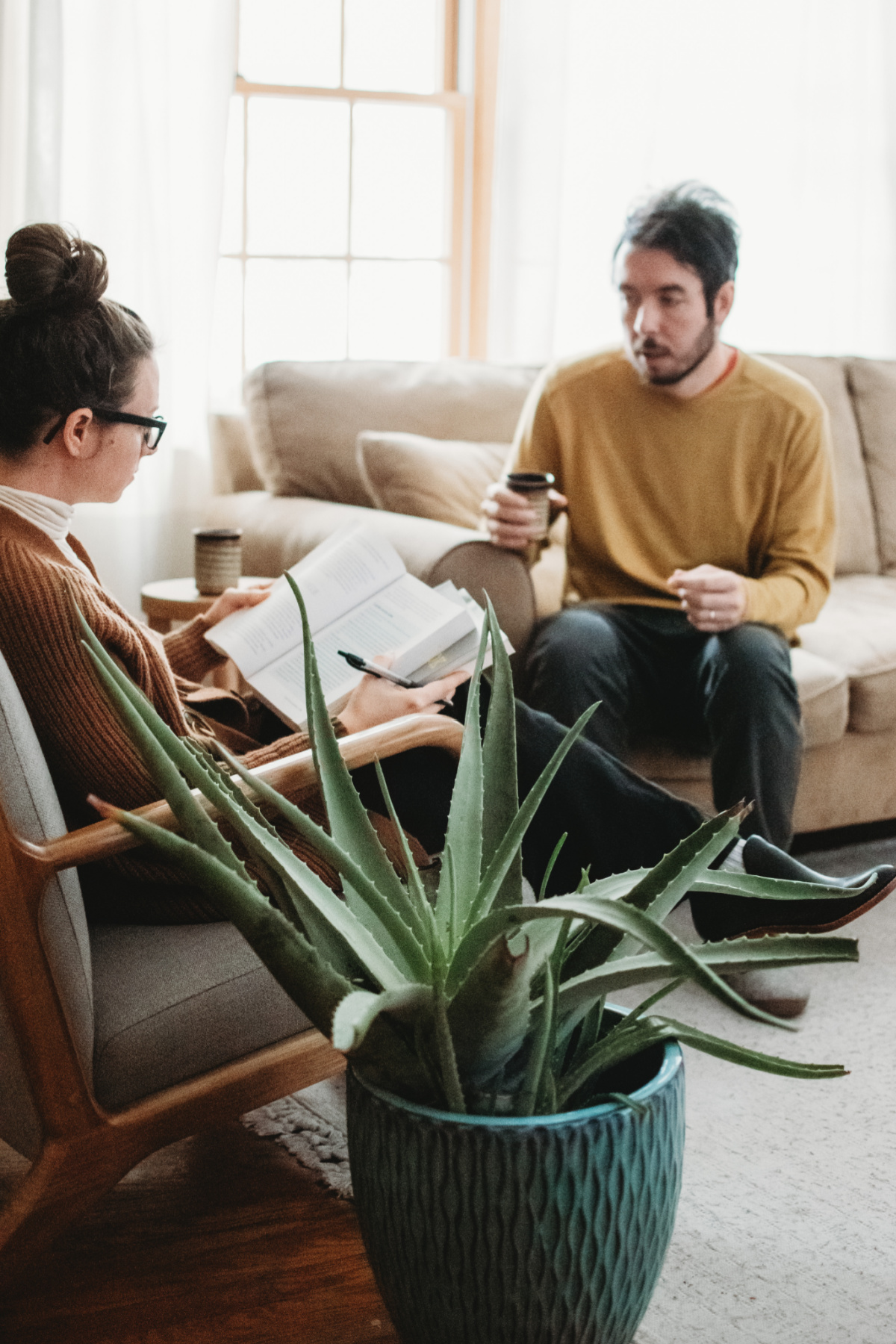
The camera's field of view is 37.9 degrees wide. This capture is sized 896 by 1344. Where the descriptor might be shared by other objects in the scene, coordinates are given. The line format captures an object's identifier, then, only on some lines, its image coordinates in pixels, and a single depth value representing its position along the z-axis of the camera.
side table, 2.39
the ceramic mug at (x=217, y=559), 2.36
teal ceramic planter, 1.00
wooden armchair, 1.17
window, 3.42
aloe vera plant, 0.99
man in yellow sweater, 2.18
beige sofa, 2.29
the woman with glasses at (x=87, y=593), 1.28
